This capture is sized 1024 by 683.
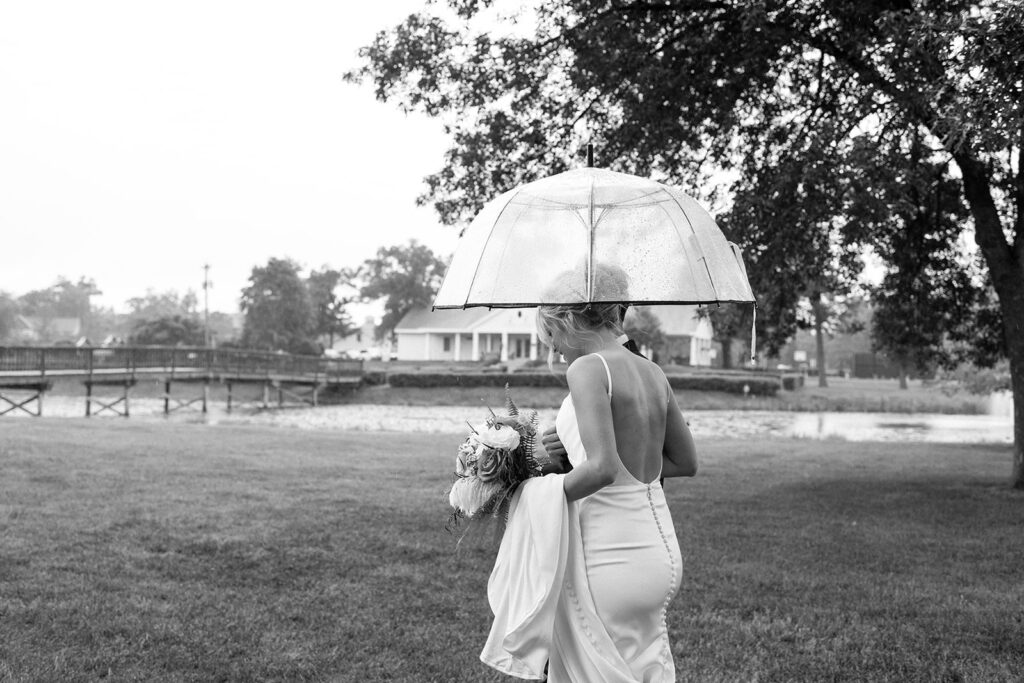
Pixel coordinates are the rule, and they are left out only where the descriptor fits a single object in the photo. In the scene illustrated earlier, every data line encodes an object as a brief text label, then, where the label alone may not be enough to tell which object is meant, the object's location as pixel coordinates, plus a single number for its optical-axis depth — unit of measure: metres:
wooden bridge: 30.03
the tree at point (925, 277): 11.50
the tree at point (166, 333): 66.69
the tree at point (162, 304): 123.31
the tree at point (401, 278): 83.12
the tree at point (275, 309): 70.19
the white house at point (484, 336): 67.88
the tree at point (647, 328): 53.67
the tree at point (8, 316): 93.69
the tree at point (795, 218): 9.10
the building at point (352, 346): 87.62
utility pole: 69.38
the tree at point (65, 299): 121.38
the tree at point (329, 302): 82.56
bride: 2.92
